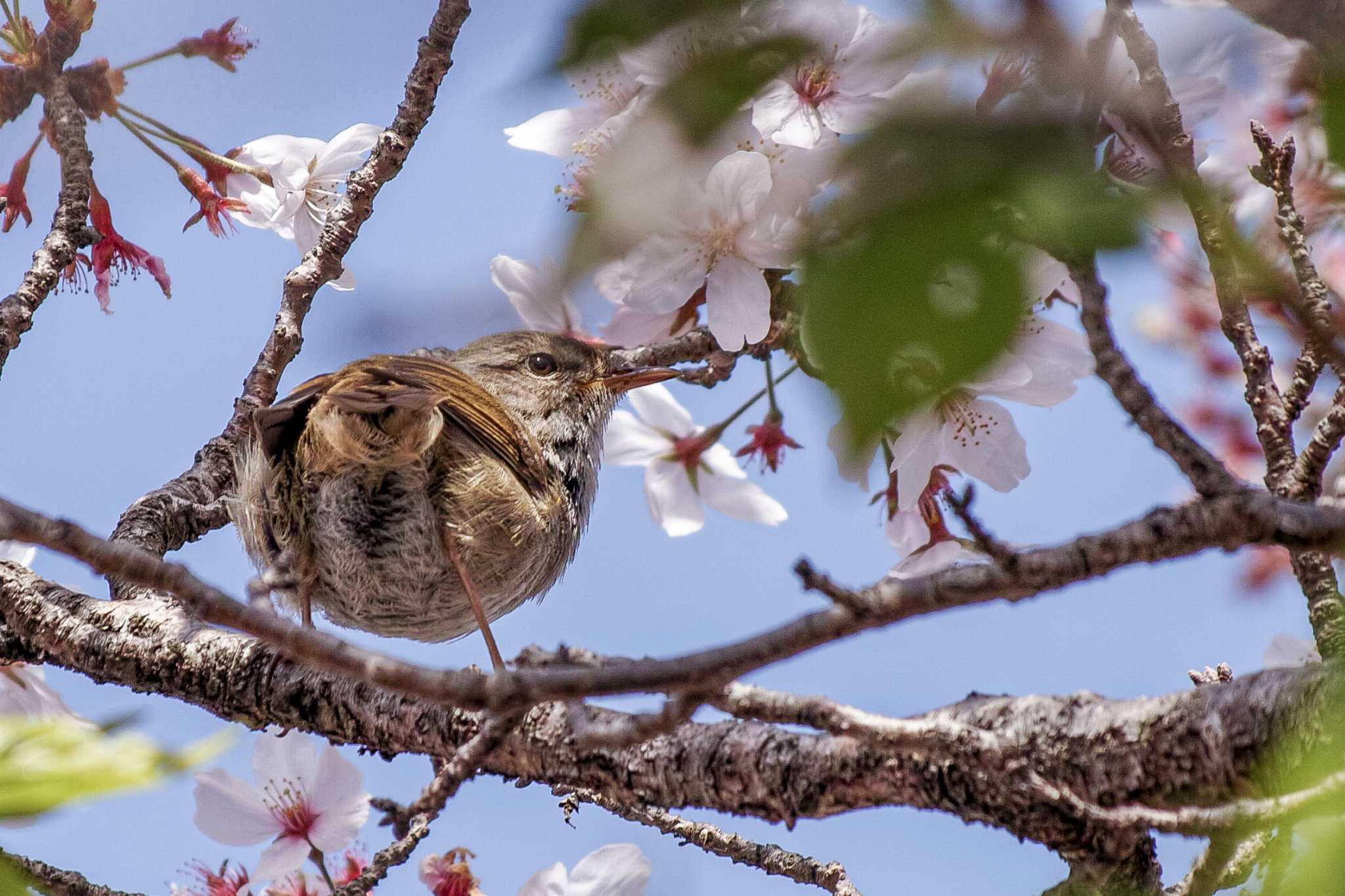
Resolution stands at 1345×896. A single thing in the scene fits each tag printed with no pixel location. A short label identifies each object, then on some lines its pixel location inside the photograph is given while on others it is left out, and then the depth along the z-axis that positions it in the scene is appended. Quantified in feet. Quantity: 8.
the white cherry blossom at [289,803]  13.50
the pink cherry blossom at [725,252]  4.59
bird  13.54
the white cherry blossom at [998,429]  13.38
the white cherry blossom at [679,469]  13.63
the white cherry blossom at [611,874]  13.48
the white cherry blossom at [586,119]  4.44
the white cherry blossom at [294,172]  13.60
